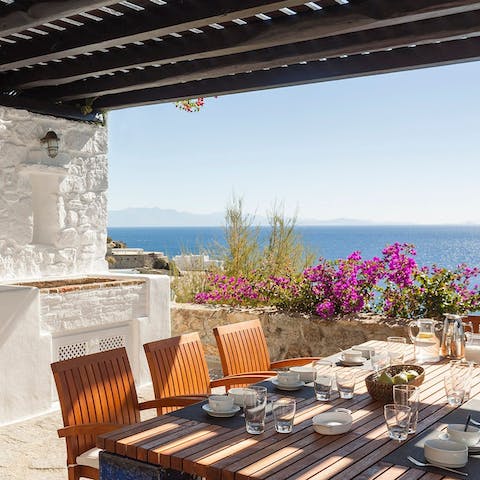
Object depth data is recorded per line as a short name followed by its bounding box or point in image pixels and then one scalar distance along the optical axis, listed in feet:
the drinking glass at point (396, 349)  10.72
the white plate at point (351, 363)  10.82
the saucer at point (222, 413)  8.00
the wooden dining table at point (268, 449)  6.27
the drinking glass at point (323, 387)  8.71
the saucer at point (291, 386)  9.27
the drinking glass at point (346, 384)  8.72
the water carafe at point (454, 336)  10.85
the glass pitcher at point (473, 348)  10.94
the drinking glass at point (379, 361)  9.84
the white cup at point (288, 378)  9.37
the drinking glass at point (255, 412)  7.34
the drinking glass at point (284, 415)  7.32
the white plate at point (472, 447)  6.67
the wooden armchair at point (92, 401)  8.91
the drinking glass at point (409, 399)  7.23
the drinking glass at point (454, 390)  8.45
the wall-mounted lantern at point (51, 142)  18.06
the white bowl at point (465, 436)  6.86
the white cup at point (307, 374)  9.70
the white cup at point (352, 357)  10.91
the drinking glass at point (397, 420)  7.09
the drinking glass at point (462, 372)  8.42
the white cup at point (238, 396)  8.42
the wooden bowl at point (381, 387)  8.47
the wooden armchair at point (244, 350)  12.19
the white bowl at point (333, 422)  7.29
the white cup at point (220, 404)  8.11
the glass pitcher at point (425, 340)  11.04
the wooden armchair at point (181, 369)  10.80
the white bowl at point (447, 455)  6.33
